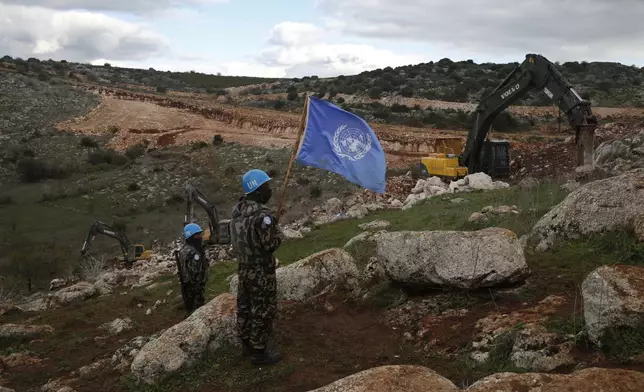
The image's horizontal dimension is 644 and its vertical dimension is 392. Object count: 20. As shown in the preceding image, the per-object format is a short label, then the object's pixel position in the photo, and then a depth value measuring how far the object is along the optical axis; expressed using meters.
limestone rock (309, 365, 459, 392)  3.93
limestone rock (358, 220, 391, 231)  13.41
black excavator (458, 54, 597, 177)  16.52
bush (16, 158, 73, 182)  29.23
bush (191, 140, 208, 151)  31.50
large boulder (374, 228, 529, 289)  6.18
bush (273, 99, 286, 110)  47.47
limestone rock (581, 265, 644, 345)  4.54
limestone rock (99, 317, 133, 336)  9.18
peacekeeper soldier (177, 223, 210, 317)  8.62
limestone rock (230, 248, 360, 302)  7.69
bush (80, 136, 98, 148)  33.34
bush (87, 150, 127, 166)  30.40
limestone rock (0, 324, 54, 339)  9.45
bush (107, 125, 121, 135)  35.72
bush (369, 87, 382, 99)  46.09
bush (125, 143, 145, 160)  31.22
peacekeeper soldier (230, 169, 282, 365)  5.84
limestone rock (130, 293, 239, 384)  6.10
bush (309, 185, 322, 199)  23.47
